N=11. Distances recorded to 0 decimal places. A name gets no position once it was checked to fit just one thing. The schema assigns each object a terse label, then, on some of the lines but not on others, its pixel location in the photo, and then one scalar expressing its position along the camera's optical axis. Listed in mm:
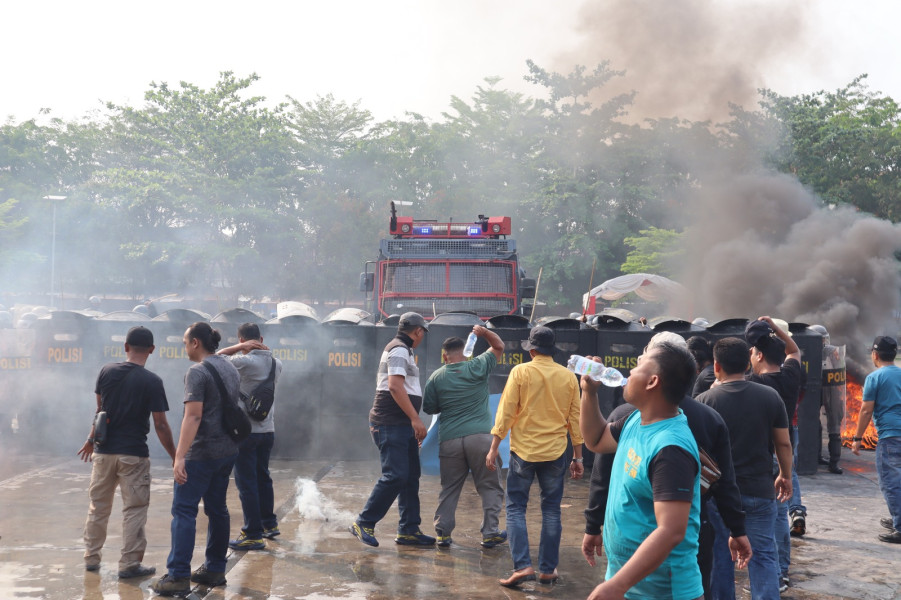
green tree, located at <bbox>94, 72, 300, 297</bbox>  37094
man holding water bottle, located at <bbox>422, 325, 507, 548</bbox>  6398
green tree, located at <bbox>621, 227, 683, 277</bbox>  29766
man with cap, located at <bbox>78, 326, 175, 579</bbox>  5543
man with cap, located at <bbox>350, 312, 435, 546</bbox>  6371
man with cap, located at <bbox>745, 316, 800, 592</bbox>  5203
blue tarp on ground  9141
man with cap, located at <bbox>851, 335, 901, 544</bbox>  6910
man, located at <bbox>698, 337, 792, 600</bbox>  4406
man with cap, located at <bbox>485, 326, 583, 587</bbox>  5688
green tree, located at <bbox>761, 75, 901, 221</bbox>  26141
